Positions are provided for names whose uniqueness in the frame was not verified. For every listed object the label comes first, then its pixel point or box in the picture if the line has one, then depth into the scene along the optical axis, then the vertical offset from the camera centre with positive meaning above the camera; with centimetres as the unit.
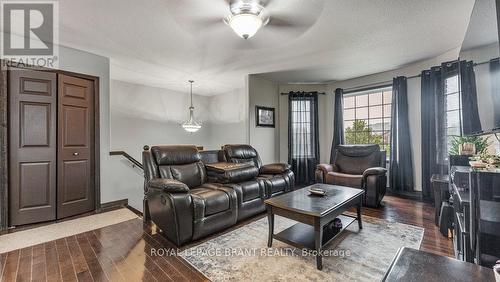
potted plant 257 -2
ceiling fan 212 +137
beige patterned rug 176 -106
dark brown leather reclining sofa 224 -58
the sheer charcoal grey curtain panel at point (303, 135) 512 +16
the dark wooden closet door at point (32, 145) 279 -3
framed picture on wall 474 +57
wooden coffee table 185 -65
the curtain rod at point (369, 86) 434 +114
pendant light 526 +41
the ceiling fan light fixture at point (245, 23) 209 +116
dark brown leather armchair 334 -52
